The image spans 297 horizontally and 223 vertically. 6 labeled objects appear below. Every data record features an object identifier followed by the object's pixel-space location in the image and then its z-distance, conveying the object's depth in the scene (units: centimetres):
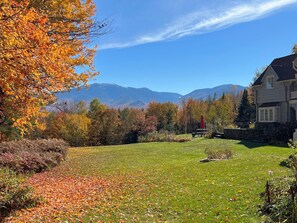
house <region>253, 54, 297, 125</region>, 2480
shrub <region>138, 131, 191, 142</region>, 3130
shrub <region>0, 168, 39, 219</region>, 766
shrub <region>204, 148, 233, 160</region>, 1483
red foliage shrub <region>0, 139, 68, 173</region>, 1348
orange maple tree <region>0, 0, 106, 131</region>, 566
